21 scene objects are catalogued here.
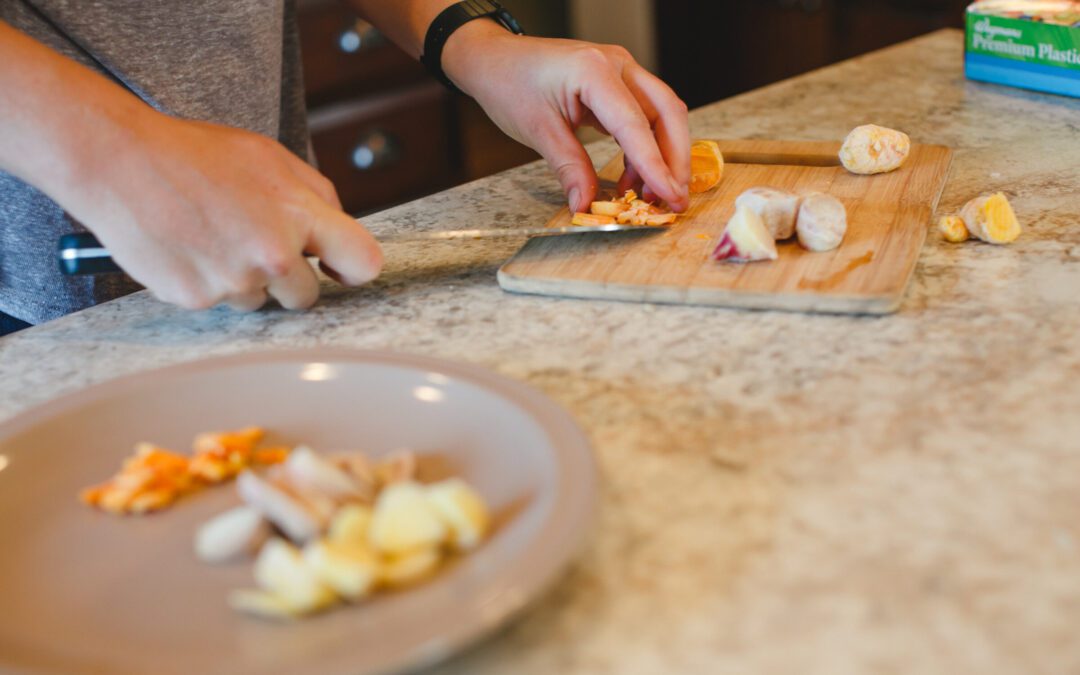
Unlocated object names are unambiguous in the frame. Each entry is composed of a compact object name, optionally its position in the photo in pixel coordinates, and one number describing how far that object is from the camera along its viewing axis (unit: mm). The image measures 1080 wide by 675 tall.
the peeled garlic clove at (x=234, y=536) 599
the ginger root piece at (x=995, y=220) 931
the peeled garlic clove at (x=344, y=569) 531
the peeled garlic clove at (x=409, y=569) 551
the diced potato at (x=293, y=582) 535
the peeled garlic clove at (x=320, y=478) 602
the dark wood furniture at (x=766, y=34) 2809
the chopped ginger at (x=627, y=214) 977
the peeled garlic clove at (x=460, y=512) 565
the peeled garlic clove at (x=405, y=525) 558
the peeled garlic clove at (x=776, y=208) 905
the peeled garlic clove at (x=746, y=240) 881
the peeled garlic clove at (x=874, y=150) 1060
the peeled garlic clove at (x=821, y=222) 895
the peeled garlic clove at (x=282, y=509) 586
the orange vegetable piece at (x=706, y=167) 1077
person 800
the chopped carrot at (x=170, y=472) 662
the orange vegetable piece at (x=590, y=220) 985
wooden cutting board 851
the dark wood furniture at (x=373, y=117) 2689
